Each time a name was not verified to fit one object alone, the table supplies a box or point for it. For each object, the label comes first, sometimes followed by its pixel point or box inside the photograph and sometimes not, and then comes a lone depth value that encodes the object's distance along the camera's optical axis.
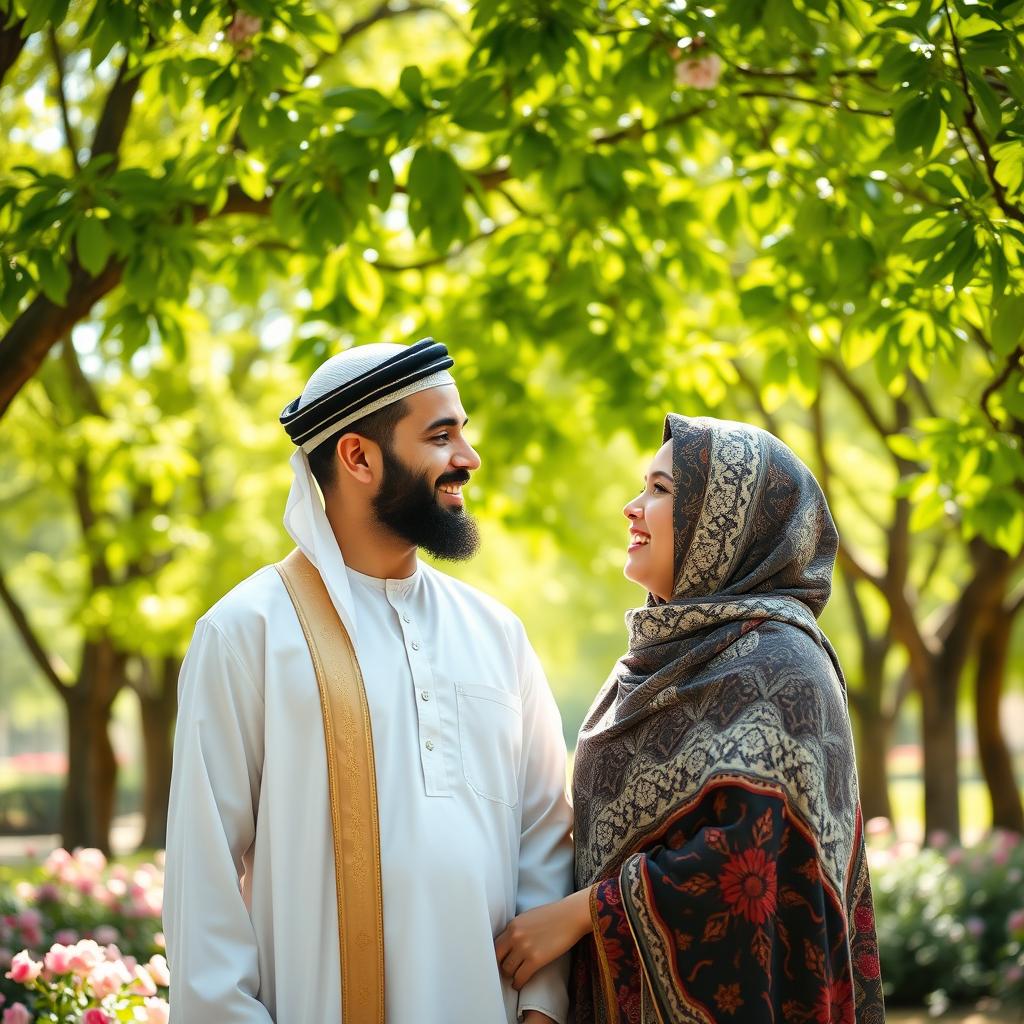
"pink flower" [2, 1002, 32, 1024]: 3.29
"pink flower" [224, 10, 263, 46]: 3.52
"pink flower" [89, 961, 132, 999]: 3.30
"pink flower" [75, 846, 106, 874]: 5.06
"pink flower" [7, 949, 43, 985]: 3.34
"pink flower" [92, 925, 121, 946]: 4.05
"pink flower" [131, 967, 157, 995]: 3.32
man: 2.56
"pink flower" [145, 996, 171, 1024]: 3.16
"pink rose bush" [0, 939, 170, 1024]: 3.27
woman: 2.50
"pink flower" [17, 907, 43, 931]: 4.23
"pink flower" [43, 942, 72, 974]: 3.35
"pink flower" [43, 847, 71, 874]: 5.09
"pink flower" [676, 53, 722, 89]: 3.82
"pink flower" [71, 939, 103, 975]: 3.37
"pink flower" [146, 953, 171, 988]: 3.38
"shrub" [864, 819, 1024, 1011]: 6.76
